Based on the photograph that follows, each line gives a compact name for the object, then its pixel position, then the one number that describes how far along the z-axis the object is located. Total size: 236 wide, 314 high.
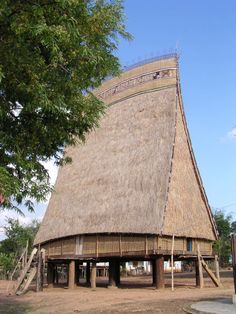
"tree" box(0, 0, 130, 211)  7.71
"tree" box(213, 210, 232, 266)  61.06
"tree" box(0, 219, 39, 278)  48.81
